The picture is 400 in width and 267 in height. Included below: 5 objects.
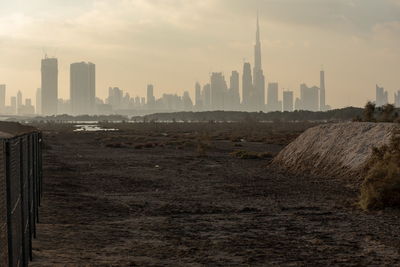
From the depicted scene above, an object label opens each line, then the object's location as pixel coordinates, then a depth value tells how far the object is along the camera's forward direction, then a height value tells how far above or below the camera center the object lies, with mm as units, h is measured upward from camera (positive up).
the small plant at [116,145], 54325 -2912
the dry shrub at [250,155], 35938 -2634
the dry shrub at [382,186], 14930 -2004
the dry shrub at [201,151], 39141 -2522
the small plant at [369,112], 32656 +430
